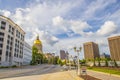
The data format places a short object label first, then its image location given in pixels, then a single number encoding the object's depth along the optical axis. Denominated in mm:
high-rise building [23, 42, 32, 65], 52502
